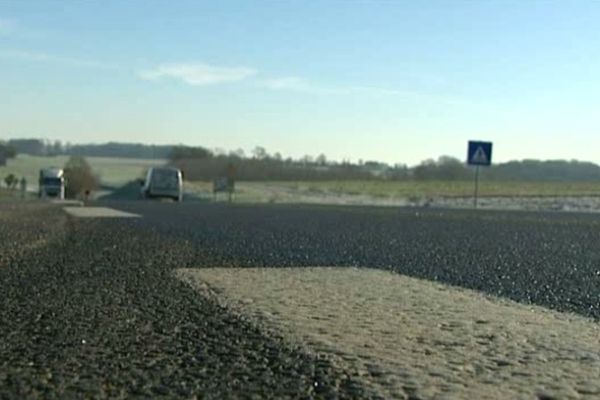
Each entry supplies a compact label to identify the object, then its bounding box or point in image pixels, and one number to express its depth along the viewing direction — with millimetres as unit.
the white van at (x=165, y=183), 69438
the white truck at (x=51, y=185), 89625
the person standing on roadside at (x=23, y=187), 94888
